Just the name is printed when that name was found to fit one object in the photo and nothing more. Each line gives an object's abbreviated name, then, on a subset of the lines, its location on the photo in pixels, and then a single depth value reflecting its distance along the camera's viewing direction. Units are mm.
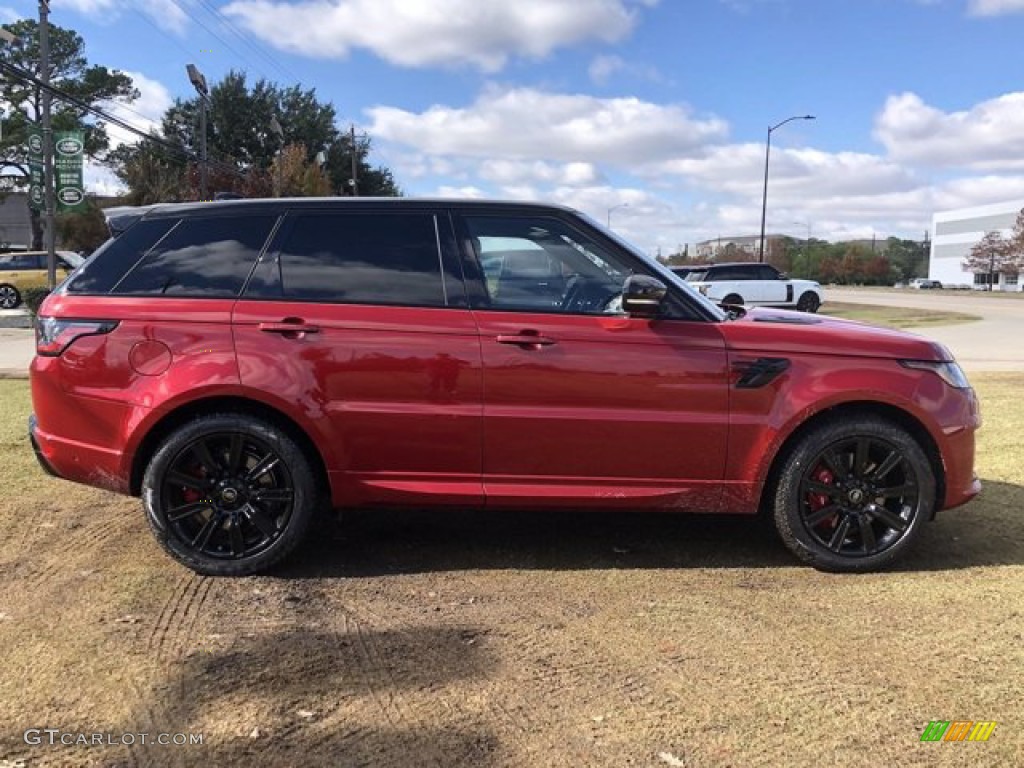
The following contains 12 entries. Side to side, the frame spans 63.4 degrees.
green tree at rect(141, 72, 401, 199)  53531
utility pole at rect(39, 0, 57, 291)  18625
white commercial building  116500
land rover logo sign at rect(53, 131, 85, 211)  20469
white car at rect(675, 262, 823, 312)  25875
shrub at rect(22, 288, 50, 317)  19631
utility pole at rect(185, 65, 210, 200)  28842
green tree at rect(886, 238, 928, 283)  137838
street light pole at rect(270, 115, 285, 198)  42219
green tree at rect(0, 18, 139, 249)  47469
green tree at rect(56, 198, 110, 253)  39562
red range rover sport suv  3922
